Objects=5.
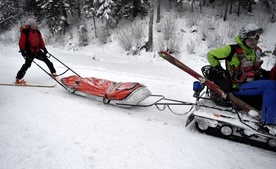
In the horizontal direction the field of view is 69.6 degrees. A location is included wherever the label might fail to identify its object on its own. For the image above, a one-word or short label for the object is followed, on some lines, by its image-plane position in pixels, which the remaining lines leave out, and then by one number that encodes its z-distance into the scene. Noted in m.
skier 5.11
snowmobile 2.80
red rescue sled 3.87
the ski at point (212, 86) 3.00
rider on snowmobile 2.93
